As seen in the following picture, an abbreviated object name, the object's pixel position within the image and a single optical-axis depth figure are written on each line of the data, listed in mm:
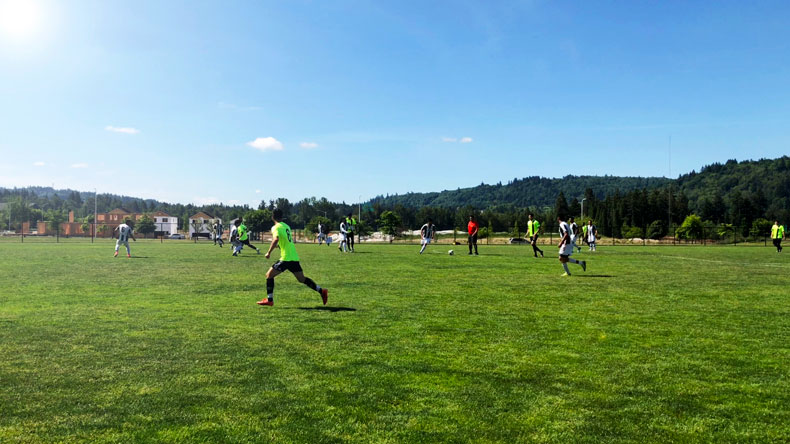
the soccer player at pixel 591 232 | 34000
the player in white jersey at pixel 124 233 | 26250
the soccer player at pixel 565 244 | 16578
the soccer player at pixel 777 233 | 33934
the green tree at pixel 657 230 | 102044
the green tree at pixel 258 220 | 141875
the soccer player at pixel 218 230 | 44988
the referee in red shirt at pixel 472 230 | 28134
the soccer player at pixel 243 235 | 28773
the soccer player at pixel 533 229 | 26850
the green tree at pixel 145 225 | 138500
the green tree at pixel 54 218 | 150000
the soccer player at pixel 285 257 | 10664
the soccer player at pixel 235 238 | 29297
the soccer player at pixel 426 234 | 33156
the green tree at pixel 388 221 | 123306
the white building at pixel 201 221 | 172162
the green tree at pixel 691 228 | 83000
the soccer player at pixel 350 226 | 30331
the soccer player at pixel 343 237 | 31106
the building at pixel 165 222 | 172875
